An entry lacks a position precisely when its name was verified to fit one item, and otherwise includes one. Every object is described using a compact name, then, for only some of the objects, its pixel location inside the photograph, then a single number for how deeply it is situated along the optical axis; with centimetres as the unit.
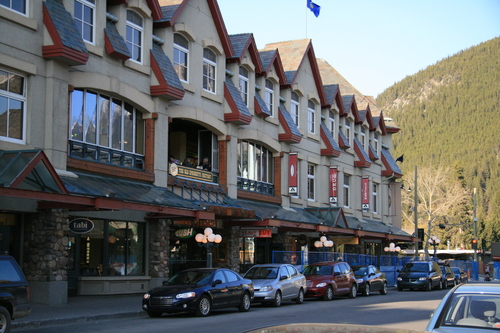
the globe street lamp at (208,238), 2403
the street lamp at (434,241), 4996
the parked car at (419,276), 3538
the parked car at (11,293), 1320
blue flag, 3784
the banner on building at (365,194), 4575
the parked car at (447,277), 3903
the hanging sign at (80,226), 1986
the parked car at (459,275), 4572
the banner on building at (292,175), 3534
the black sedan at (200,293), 1817
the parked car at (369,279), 3021
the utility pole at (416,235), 4911
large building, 1988
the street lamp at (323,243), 3494
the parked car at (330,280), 2631
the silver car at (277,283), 2256
